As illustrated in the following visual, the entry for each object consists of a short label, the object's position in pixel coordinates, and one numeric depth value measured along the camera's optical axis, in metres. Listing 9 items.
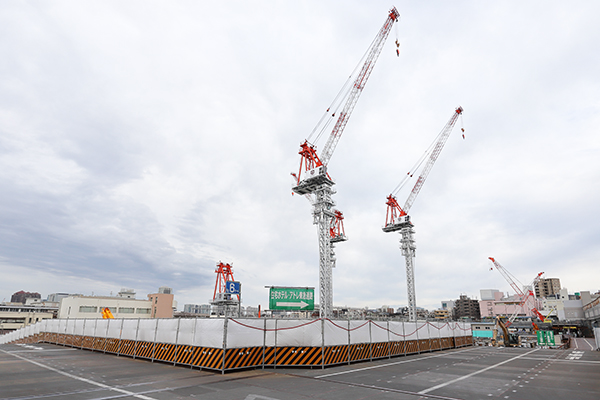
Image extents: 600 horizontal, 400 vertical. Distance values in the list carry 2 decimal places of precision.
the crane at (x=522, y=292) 141.50
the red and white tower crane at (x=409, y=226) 64.19
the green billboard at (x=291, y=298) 28.98
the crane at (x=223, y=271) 91.94
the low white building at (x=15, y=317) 89.12
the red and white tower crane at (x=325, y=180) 47.25
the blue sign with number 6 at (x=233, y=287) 33.13
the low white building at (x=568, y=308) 140.05
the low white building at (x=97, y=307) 86.19
